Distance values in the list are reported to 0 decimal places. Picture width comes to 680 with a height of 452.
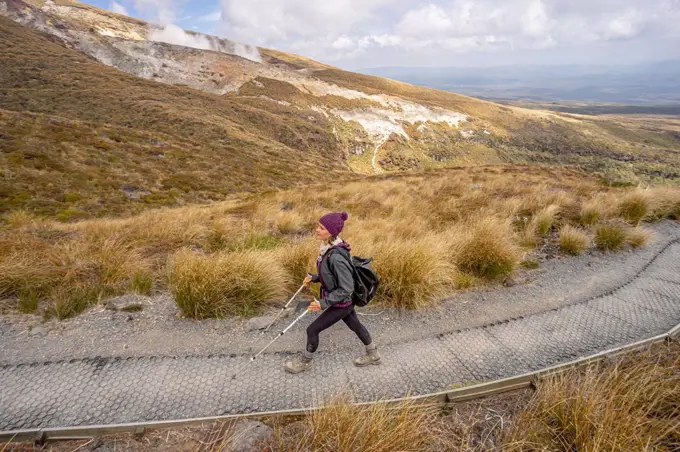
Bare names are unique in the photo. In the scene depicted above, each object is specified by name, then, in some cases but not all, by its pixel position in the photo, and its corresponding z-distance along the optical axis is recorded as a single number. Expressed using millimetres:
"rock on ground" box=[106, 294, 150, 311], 4965
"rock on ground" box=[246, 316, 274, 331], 4637
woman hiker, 3662
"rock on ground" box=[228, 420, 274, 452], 2828
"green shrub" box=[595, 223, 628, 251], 7668
